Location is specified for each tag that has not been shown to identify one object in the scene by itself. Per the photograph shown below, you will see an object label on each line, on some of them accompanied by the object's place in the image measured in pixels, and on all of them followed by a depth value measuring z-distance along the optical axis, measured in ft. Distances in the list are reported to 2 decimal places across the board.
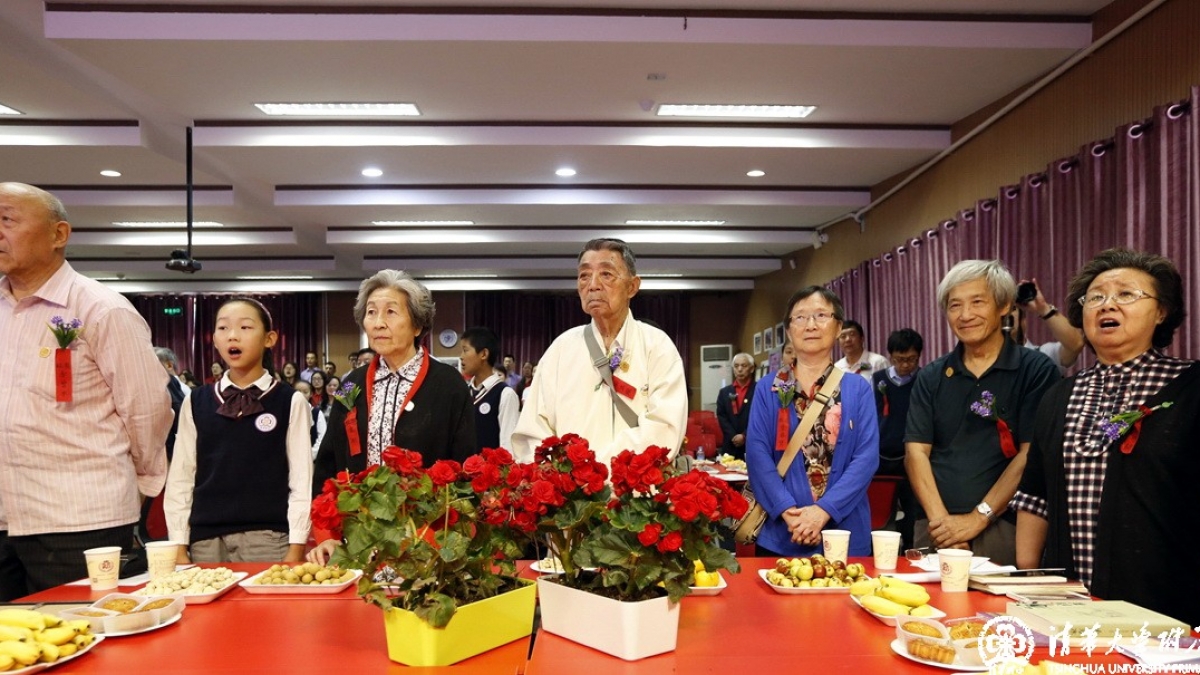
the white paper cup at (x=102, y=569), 6.40
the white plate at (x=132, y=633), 5.28
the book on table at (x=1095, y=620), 4.87
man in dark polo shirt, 8.91
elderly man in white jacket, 8.25
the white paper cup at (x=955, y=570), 6.20
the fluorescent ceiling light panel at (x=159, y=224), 32.68
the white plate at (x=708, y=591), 6.18
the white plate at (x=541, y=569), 6.13
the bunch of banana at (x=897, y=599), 5.41
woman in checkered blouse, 6.63
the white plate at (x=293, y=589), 6.27
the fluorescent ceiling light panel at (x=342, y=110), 19.80
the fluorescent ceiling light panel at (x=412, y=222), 32.28
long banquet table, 4.71
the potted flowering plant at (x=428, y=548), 4.75
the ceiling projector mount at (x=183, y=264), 26.32
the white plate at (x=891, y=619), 5.38
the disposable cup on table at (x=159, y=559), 6.51
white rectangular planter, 4.74
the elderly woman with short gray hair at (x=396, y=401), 8.73
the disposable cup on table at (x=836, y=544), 6.79
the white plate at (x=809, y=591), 6.19
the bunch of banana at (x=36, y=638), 4.64
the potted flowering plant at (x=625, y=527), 4.76
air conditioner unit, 50.08
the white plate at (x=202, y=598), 6.00
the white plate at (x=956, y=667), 4.61
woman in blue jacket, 8.75
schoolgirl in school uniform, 8.39
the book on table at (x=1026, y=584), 6.01
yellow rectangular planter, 4.72
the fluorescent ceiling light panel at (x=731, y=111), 19.89
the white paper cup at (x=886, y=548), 6.77
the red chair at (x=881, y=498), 13.34
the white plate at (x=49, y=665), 4.63
